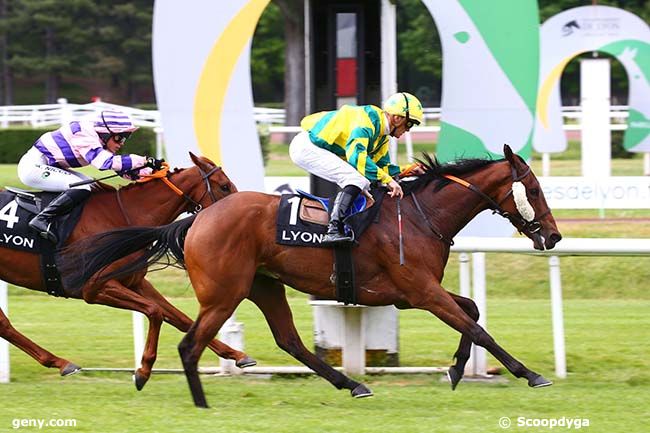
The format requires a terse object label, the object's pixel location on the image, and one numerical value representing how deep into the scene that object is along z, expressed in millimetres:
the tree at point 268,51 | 71312
